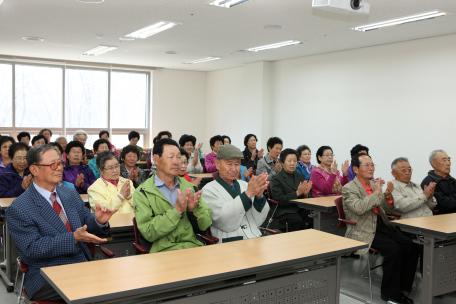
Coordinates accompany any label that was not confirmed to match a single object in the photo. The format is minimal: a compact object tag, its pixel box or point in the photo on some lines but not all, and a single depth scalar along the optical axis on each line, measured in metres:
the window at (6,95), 10.14
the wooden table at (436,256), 3.18
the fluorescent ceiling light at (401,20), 5.61
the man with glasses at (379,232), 3.58
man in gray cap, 2.87
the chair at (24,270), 2.31
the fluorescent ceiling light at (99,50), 8.72
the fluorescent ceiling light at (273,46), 7.83
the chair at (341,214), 3.88
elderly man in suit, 2.27
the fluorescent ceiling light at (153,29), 6.51
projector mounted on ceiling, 4.10
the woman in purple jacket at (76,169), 4.80
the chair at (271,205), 4.71
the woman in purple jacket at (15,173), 4.36
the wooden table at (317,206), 4.10
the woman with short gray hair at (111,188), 3.59
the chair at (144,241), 2.68
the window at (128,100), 11.71
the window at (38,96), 10.38
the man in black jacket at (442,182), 4.53
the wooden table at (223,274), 1.87
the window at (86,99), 11.00
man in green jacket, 2.56
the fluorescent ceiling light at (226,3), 5.16
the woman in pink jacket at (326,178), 4.94
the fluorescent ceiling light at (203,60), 9.98
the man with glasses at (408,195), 4.12
